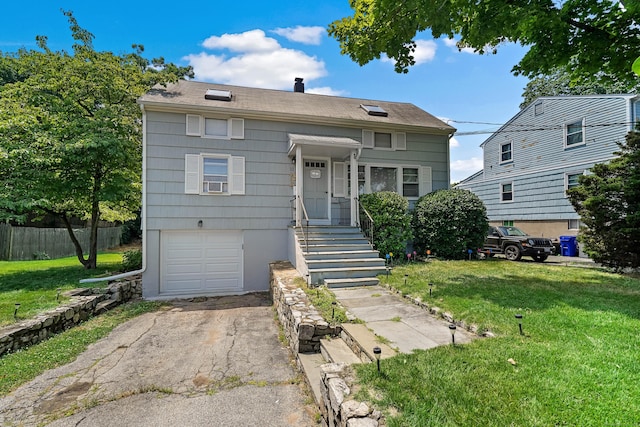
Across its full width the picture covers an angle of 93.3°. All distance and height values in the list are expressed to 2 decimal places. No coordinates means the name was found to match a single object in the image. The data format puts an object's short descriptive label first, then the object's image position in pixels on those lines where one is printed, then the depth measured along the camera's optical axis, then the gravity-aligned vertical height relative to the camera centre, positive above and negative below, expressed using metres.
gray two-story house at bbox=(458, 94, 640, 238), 11.73 +2.92
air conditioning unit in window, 9.24 +0.95
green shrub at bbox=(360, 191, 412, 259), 9.07 -0.12
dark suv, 11.03 -1.01
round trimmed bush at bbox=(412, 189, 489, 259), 9.57 -0.19
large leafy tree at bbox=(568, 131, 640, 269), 7.33 +0.25
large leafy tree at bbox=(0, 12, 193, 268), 8.59 +2.73
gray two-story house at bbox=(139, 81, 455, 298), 8.94 +1.38
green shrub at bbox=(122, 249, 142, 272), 9.77 -1.44
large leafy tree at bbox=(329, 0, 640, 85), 5.46 +3.67
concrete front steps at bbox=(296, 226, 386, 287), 7.02 -0.98
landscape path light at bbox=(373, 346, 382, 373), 2.87 -1.27
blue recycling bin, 12.41 -1.15
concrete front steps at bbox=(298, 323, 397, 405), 3.56 -1.80
